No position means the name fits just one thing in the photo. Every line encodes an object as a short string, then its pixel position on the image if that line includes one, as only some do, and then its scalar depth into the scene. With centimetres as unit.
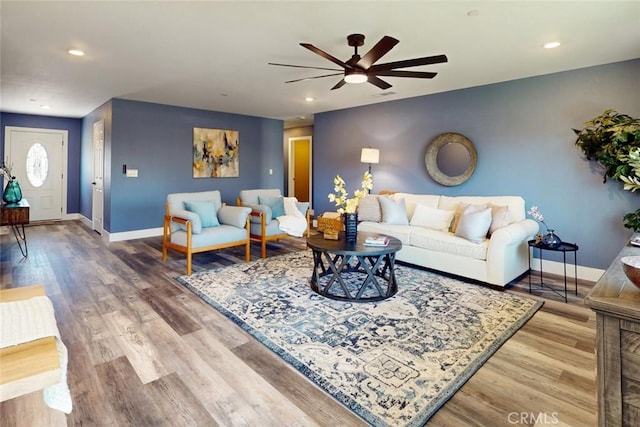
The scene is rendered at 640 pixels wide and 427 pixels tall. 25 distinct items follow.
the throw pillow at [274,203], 537
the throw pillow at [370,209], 491
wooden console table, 91
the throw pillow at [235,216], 464
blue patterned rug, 193
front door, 742
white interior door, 639
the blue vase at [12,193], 484
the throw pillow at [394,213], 470
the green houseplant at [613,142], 333
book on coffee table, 338
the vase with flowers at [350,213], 359
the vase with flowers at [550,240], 349
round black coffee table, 322
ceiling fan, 265
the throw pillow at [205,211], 455
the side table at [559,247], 342
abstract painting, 680
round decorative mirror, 495
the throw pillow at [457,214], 437
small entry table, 450
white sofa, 361
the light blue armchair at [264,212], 491
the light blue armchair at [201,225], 416
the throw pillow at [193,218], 414
